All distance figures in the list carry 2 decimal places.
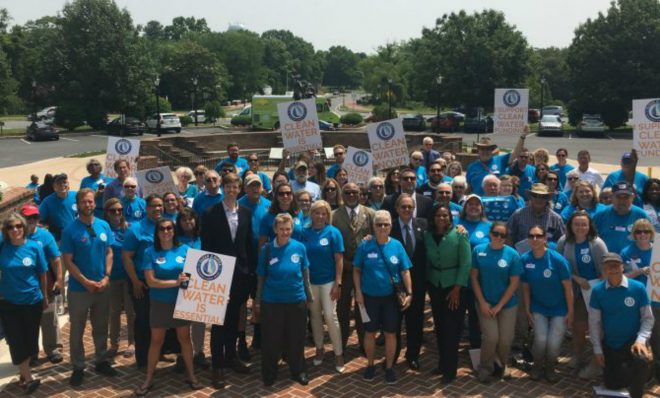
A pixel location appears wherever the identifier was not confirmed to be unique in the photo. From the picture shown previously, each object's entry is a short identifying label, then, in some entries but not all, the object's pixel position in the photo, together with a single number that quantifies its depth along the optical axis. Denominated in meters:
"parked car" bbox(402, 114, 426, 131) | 46.16
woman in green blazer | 6.71
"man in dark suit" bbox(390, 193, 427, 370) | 6.97
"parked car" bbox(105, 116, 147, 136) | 45.81
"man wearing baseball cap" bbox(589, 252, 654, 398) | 6.08
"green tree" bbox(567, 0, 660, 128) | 44.72
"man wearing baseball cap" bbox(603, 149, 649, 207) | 9.27
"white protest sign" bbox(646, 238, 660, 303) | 6.30
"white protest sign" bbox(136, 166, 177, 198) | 10.00
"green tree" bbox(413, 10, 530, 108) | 50.12
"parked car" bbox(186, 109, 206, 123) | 60.00
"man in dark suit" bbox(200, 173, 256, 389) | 6.91
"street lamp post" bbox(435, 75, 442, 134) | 44.78
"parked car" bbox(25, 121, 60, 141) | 42.66
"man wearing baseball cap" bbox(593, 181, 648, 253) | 7.29
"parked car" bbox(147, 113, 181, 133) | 45.97
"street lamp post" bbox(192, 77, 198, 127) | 70.18
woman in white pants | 6.84
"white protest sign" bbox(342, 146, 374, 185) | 11.48
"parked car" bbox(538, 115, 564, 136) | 43.19
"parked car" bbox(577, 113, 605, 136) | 43.16
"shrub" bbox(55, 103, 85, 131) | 49.72
